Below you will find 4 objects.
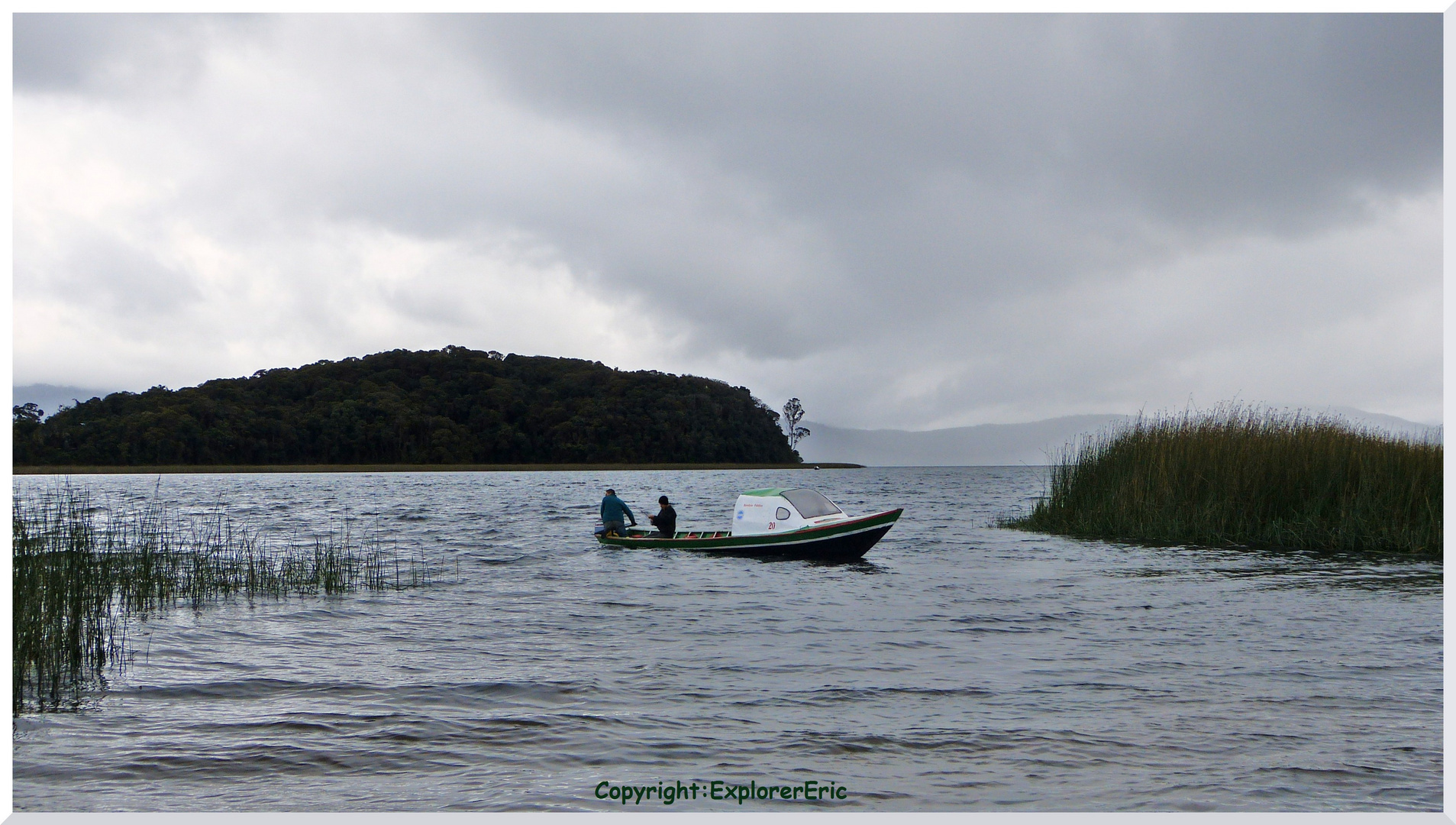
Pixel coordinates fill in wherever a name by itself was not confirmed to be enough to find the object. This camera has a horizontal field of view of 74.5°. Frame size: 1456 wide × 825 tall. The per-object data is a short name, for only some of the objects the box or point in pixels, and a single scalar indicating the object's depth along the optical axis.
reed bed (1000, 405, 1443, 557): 21.03
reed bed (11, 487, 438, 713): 9.27
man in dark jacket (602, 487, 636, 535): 26.33
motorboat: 22.33
